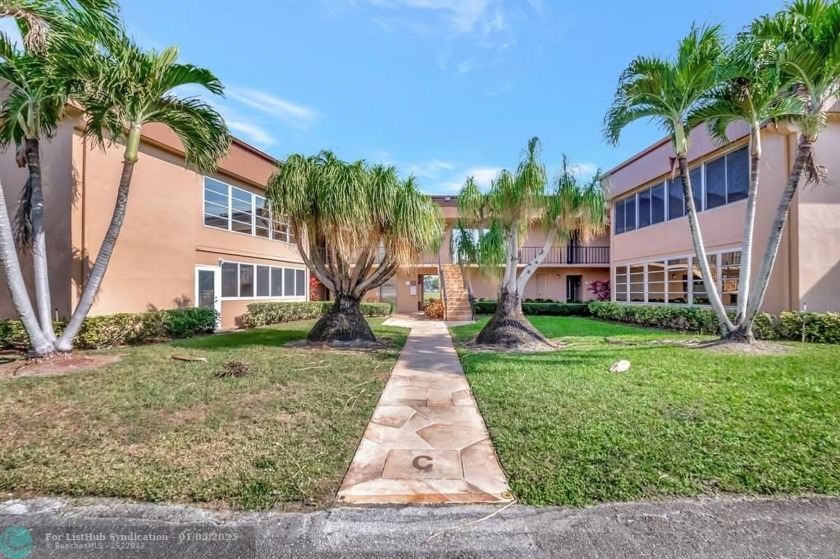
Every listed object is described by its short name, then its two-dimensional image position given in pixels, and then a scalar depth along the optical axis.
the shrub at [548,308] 17.89
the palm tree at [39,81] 5.70
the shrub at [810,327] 8.21
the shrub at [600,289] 20.28
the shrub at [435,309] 16.77
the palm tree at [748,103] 6.64
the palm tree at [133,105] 6.11
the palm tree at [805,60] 6.11
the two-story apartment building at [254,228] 8.78
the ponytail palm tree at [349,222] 8.02
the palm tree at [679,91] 6.73
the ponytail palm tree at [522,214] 8.52
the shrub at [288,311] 13.17
